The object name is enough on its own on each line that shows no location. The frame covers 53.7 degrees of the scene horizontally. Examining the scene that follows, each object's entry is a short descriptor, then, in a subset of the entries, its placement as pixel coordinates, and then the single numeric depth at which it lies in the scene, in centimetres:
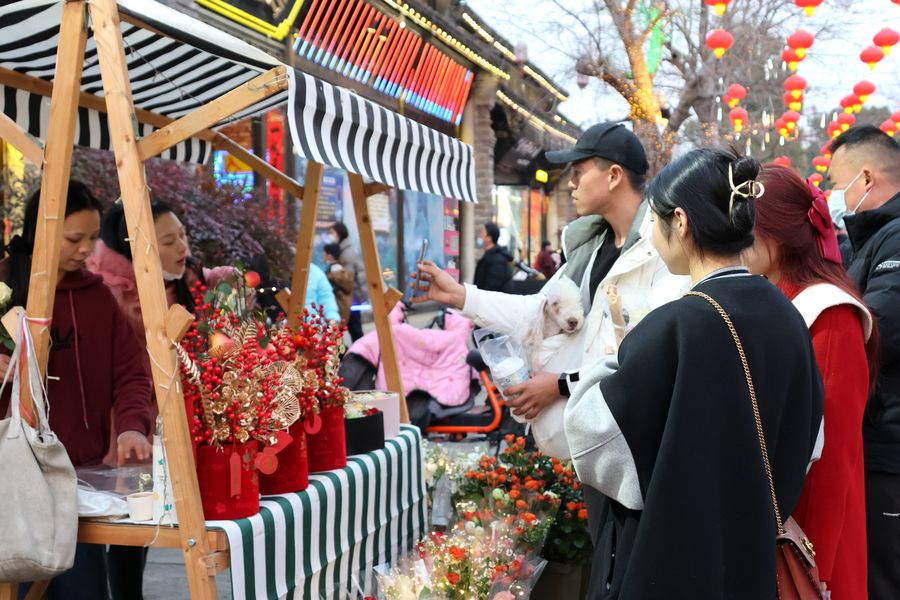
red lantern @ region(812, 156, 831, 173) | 2287
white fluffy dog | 342
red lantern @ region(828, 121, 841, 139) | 1972
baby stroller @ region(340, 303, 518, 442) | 745
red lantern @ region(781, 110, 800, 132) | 1808
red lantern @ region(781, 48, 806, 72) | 1432
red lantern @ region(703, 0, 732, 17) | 1164
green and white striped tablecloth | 284
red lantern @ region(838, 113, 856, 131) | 1841
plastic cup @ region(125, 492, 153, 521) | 280
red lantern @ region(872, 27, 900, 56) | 1292
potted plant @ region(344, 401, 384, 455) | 380
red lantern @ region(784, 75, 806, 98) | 1592
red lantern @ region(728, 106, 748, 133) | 1738
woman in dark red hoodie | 333
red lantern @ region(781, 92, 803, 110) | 1720
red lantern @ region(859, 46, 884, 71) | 1354
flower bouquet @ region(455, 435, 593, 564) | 405
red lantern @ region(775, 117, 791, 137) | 1884
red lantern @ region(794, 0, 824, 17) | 1145
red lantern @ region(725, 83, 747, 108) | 1671
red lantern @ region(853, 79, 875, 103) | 1544
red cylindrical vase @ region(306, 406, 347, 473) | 344
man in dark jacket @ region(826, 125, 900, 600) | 304
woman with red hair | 242
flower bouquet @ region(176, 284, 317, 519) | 278
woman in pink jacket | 422
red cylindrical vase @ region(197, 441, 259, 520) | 278
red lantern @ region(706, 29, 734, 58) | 1299
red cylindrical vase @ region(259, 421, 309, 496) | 309
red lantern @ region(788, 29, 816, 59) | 1372
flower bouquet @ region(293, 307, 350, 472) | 341
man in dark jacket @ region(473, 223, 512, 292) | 1086
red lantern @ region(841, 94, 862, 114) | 1636
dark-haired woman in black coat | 201
